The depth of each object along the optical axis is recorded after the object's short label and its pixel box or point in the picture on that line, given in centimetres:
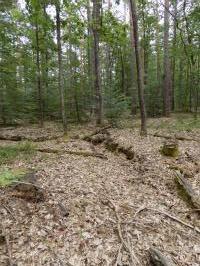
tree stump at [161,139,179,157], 592
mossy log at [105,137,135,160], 636
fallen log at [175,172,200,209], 388
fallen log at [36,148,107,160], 637
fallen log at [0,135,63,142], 833
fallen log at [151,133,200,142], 748
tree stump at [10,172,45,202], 360
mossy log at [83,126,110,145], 808
